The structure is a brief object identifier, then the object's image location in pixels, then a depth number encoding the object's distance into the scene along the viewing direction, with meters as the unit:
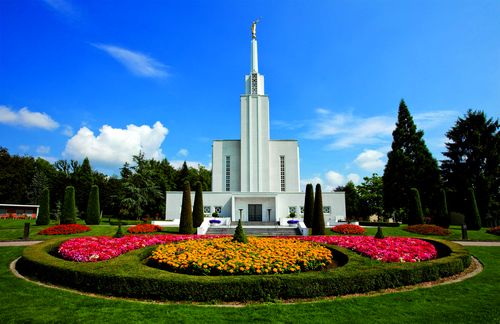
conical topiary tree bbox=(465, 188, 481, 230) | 26.41
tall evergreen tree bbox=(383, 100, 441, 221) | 37.25
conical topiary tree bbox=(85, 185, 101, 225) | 28.14
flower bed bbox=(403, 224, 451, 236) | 22.07
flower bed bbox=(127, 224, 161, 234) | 22.40
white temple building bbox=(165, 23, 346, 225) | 38.09
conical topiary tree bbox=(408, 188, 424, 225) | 26.44
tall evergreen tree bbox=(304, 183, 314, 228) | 26.23
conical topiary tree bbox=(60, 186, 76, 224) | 25.83
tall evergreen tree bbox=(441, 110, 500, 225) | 34.41
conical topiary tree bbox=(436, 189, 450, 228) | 26.34
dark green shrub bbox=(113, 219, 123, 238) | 15.47
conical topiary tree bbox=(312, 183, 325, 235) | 22.47
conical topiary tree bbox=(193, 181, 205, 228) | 25.97
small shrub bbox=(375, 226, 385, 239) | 15.06
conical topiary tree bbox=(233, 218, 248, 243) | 11.97
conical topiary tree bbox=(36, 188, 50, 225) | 26.47
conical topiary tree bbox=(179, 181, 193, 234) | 23.33
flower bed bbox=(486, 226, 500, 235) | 21.91
